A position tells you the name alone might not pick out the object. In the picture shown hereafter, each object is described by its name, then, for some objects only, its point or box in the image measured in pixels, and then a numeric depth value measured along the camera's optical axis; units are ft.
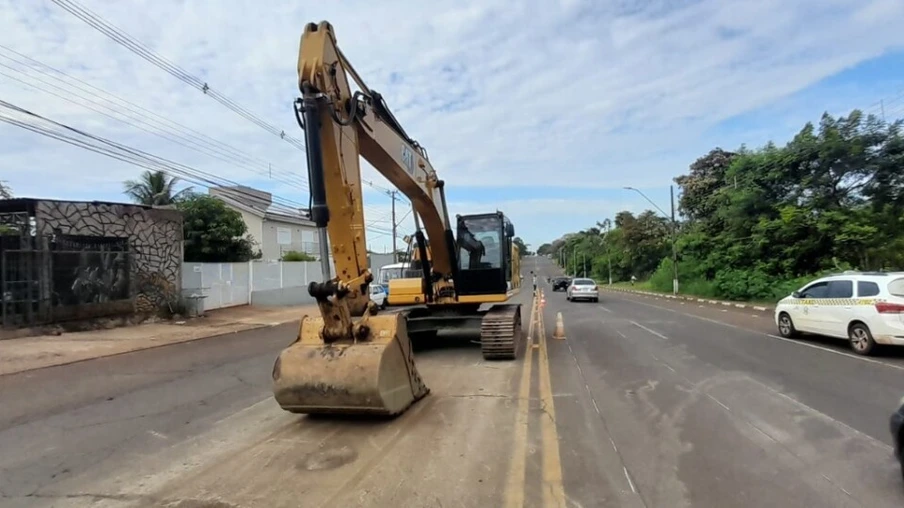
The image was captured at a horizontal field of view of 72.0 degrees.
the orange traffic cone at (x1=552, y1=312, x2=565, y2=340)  52.49
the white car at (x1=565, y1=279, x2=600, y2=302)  117.08
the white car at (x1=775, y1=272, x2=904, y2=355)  38.42
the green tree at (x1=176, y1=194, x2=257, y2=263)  102.89
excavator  21.65
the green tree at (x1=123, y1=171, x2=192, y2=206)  124.06
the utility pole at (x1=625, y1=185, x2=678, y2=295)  135.33
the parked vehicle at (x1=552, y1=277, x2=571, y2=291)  186.50
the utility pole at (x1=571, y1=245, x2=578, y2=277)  368.17
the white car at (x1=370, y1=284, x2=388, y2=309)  91.49
